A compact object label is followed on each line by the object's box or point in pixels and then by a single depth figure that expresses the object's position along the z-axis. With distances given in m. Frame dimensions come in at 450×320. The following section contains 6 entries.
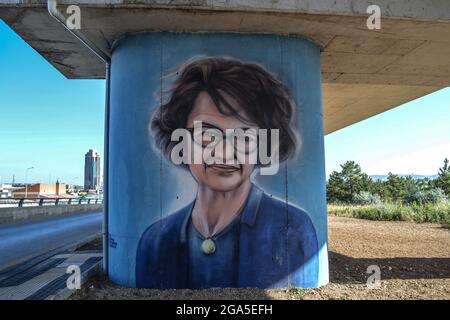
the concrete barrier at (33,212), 19.41
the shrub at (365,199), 32.04
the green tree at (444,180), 37.41
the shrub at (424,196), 26.57
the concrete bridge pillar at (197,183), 6.11
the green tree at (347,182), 47.50
